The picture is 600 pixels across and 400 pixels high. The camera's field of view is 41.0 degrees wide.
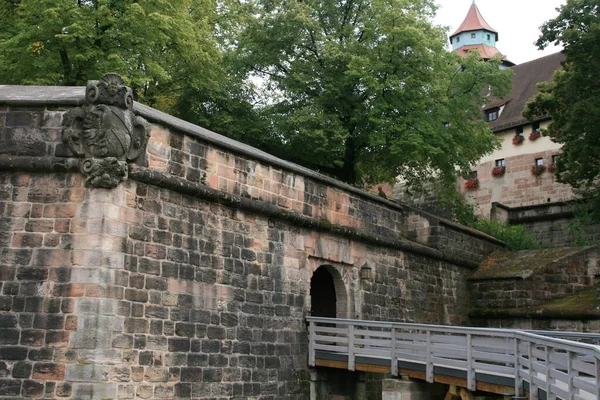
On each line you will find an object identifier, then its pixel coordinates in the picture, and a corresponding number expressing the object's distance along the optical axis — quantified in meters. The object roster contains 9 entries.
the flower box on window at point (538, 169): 33.78
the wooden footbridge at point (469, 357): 9.18
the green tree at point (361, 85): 23.62
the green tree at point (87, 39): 19.70
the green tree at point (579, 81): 20.81
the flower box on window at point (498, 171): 35.31
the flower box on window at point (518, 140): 34.78
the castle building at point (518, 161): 33.72
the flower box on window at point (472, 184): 36.28
